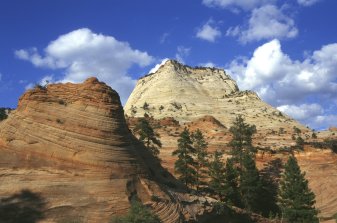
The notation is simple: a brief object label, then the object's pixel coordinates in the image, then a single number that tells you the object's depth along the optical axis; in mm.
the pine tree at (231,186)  59844
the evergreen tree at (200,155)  65188
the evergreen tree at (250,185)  61606
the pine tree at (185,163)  60406
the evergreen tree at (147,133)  61450
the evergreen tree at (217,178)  60406
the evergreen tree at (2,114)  56941
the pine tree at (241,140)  72625
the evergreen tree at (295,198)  55781
